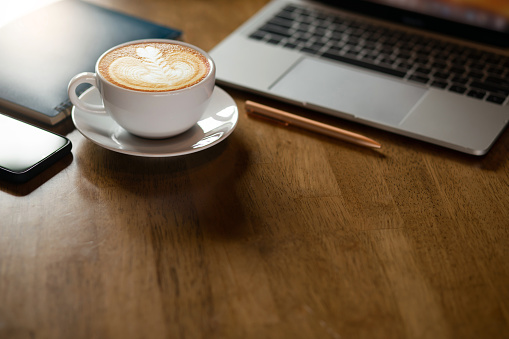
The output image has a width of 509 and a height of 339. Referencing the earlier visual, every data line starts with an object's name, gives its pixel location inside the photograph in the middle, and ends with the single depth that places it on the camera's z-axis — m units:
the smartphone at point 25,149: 0.67
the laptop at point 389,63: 0.81
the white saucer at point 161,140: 0.70
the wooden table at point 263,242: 0.54
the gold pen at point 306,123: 0.78
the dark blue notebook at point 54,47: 0.79
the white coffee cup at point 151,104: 0.65
